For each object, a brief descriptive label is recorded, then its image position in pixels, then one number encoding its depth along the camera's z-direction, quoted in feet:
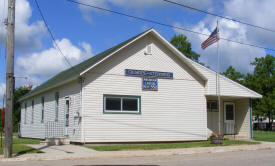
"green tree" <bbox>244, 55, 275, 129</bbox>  180.45
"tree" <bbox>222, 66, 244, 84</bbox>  214.28
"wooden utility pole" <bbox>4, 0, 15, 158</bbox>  42.07
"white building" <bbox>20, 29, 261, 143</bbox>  59.00
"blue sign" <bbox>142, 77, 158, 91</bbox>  63.62
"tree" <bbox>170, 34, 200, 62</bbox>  170.60
